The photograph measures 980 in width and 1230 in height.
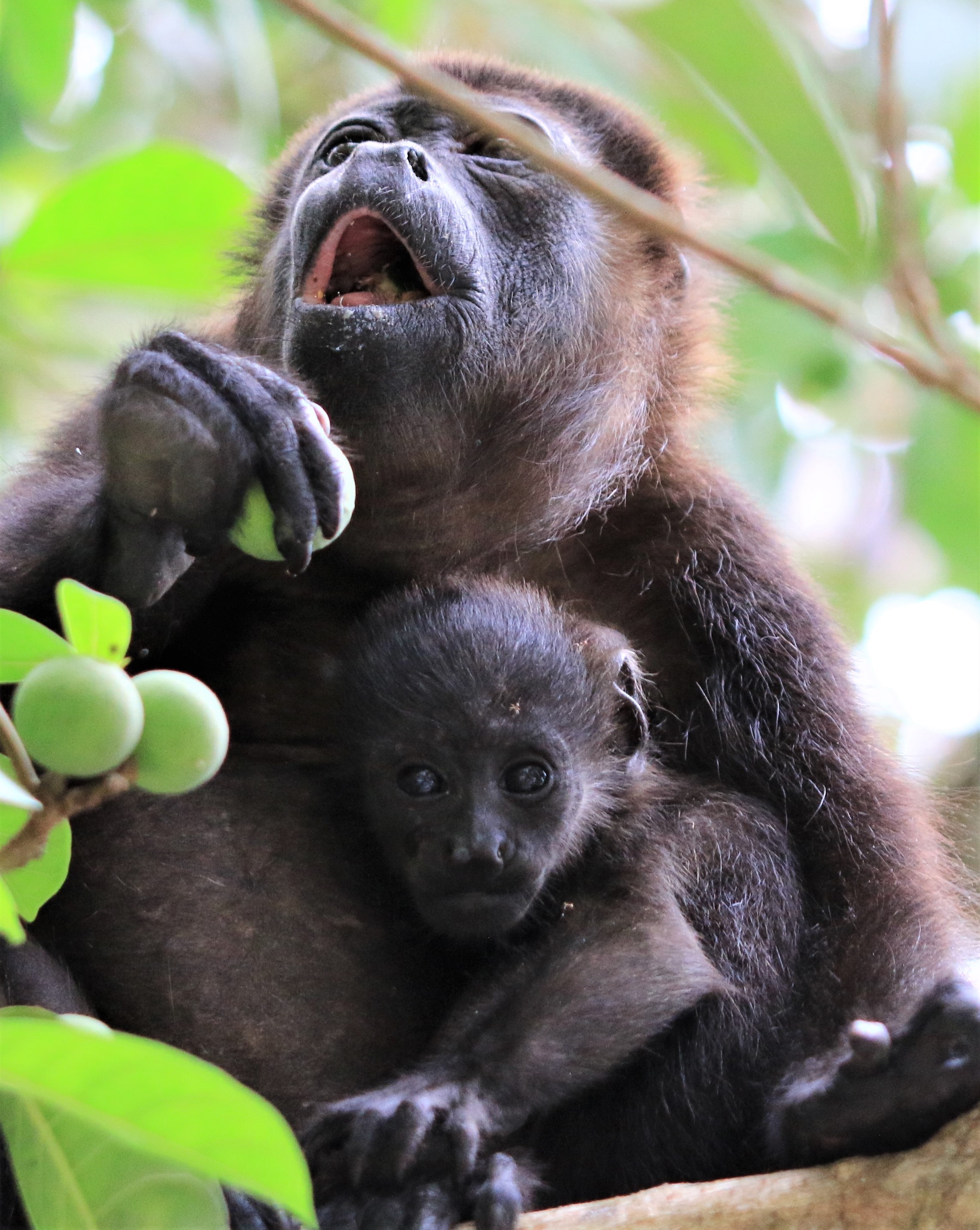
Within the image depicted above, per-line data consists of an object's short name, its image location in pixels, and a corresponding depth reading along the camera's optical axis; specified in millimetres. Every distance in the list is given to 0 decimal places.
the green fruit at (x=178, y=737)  2521
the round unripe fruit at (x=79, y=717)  2503
